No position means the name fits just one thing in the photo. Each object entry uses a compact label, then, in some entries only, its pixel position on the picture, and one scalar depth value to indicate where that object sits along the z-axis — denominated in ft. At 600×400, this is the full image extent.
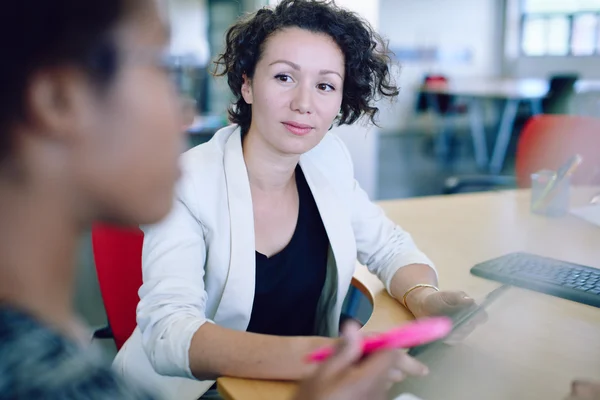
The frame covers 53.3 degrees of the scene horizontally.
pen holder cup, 6.17
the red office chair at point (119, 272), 4.51
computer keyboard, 4.06
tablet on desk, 2.96
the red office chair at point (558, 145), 7.88
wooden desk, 3.24
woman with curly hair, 3.78
